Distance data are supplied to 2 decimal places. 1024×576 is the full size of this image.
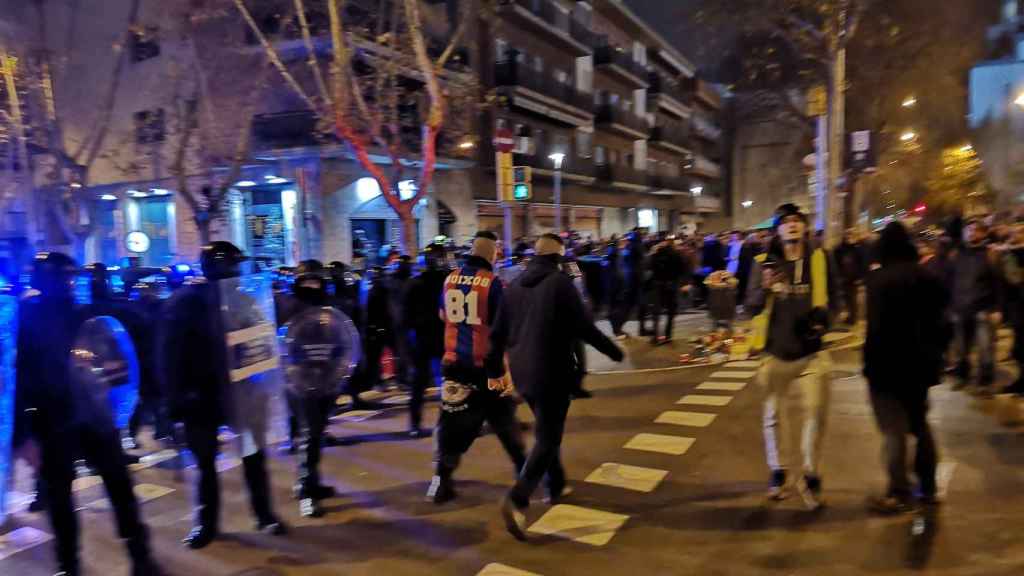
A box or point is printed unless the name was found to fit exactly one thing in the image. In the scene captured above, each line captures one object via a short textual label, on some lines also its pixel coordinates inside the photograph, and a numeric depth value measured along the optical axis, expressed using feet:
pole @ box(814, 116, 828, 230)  39.58
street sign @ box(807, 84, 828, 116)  39.50
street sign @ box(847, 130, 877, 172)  39.29
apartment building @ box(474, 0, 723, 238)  92.17
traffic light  38.04
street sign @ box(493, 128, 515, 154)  32.63
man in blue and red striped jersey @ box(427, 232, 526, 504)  15.74
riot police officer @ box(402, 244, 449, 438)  21.86
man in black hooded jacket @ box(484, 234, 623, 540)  14.15
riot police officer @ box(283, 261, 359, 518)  16.19
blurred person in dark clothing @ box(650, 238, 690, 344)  35.96
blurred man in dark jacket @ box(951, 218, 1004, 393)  23.39
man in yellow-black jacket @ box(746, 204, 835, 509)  14.90
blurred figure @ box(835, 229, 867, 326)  37.96
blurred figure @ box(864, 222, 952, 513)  14.08
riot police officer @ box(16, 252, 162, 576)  12.44
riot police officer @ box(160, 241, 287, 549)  13.93
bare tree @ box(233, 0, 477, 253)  38.11
